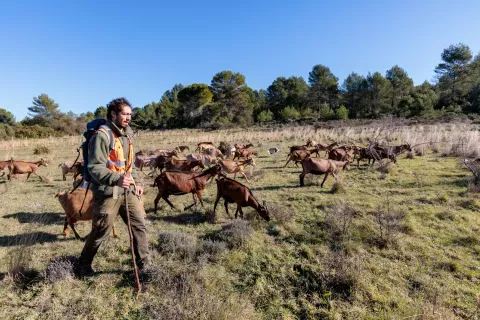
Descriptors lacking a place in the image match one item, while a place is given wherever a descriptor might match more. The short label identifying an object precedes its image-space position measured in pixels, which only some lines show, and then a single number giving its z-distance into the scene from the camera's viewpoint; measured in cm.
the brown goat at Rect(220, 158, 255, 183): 982
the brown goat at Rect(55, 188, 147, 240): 527
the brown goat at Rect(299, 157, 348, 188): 912
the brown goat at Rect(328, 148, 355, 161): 1140
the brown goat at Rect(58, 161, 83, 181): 966
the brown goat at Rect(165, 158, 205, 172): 972
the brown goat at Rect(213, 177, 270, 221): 627
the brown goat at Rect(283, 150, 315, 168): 1212
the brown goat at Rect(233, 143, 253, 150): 1649
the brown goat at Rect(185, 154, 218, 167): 1216
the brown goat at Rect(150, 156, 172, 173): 1068
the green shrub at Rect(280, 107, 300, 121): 4788
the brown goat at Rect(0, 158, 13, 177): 1026
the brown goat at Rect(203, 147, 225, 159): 1466
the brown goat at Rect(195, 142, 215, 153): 1612
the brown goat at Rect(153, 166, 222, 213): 681
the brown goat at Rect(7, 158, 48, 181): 1029
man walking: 318
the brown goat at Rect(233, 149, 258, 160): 1400
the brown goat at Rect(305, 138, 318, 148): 1683
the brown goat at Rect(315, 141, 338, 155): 1469
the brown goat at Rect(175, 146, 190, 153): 1711
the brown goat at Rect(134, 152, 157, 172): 1171
